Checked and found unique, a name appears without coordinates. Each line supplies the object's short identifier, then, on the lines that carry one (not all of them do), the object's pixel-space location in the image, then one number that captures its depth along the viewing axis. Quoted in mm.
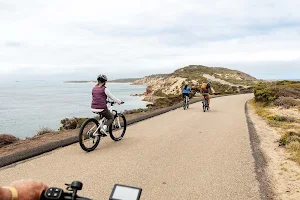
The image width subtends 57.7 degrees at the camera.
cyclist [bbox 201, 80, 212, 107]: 19425
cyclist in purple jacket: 8547
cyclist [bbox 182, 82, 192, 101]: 21183
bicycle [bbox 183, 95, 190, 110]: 21281
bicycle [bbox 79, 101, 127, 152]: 7961
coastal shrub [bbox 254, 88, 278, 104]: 24594
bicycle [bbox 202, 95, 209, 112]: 19688
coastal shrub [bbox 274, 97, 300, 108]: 22056
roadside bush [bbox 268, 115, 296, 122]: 15197
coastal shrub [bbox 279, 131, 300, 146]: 9430
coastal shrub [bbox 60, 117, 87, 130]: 16898
